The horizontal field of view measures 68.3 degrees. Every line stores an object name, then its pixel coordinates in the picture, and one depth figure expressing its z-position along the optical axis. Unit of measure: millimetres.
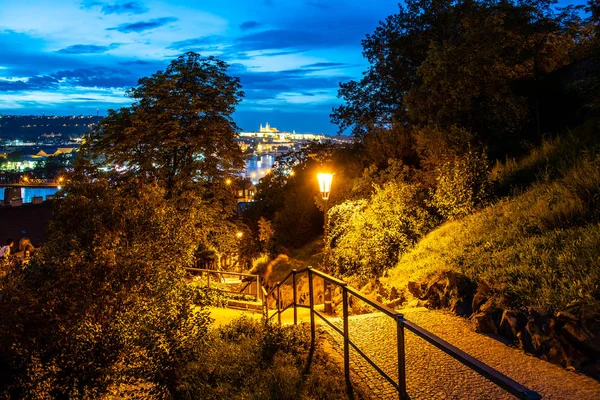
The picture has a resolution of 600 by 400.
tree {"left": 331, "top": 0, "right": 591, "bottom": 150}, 12656
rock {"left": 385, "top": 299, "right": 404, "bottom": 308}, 7420
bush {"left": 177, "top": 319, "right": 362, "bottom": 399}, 4434
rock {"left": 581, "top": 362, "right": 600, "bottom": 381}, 4074
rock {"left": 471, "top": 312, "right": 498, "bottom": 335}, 5340
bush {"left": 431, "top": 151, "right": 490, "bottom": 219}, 10078
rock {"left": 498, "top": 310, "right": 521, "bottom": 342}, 5000
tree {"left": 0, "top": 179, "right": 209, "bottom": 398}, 5422
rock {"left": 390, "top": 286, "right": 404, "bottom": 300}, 7766
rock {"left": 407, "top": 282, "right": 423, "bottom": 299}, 7289
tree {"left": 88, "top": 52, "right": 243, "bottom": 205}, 17172
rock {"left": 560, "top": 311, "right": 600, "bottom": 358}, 4148
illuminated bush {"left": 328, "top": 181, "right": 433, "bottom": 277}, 10586
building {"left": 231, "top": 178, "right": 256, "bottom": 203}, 50125
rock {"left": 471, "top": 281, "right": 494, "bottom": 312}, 5762
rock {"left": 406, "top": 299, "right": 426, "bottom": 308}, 6953
